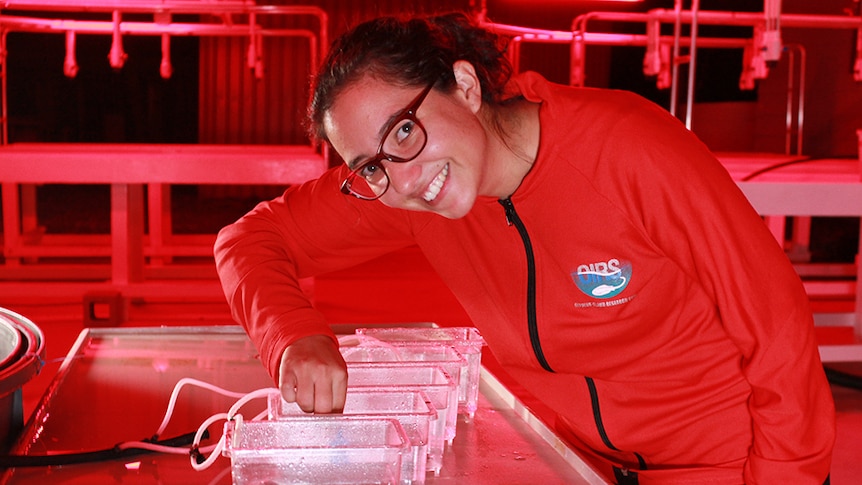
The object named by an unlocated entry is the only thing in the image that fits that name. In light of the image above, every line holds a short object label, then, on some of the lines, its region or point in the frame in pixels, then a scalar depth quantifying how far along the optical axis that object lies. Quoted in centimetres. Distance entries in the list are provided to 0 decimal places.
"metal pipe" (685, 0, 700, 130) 236
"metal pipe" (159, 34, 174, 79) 362
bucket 99
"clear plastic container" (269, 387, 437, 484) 88
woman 100
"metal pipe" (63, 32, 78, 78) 356
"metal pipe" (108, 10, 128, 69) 338
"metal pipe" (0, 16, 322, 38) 364
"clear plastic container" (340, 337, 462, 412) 112
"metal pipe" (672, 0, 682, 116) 279
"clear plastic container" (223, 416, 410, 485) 82
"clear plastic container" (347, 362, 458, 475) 96
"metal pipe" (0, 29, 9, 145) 390
